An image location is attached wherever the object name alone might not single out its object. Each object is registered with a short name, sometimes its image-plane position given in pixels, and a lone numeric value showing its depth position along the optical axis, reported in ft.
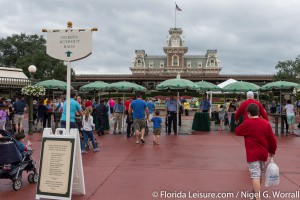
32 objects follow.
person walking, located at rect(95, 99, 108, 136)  45.37
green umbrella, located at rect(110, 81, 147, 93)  51.46
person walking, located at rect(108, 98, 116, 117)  81.00
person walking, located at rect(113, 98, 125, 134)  46.96
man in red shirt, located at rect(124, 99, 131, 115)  56.08
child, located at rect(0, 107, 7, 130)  39.12
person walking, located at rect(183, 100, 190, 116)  94.73
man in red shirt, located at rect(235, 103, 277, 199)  15.34
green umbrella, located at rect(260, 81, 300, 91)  49.39
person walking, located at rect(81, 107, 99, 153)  30.27
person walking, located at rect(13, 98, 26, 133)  44.14
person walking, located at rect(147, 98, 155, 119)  56.39
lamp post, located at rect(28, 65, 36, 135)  47.22
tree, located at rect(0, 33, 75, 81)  211.82
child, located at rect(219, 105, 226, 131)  53.36
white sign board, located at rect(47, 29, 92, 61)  17.70
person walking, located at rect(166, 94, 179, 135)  44.65
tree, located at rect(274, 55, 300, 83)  167.34
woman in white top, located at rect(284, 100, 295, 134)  46.39
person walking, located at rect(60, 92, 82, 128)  28.27
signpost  16.28
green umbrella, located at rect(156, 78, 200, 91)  45.27
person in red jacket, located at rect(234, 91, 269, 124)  22.95
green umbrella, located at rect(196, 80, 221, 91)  56.75
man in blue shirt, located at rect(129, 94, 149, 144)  35.96
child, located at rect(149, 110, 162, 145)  35.29
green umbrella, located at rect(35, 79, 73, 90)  53.72
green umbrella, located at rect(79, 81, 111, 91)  55.70
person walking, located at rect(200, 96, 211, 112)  55.83
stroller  18.42
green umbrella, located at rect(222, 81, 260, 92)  51.39
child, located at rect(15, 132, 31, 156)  20.10
